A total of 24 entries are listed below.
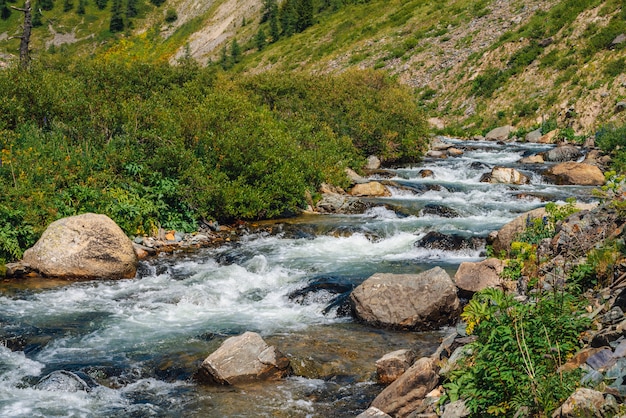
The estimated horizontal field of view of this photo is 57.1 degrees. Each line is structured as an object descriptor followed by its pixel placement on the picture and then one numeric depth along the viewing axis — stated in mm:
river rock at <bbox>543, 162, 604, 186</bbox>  24203
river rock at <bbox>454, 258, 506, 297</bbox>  10500
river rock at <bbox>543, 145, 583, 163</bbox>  28406
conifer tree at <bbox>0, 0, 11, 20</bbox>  137250
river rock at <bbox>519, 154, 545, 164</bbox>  28422
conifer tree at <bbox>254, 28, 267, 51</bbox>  90169
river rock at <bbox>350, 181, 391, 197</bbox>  23141
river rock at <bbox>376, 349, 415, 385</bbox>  8023
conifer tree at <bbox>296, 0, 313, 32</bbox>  87000
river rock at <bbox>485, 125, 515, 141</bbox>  37309
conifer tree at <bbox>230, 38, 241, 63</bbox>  88438
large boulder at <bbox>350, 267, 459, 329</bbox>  10031
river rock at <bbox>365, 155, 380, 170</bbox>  29144
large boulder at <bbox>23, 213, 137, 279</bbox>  12961
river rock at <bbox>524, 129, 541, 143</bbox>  35125
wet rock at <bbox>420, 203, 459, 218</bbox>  19312
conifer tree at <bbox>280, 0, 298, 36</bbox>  87700
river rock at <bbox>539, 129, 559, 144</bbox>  34094
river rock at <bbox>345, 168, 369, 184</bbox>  24656
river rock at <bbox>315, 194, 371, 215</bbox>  20375
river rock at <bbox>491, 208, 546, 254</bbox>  12883
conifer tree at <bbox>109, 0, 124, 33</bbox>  139375
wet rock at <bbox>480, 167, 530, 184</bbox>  24688
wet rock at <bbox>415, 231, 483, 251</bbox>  15203
